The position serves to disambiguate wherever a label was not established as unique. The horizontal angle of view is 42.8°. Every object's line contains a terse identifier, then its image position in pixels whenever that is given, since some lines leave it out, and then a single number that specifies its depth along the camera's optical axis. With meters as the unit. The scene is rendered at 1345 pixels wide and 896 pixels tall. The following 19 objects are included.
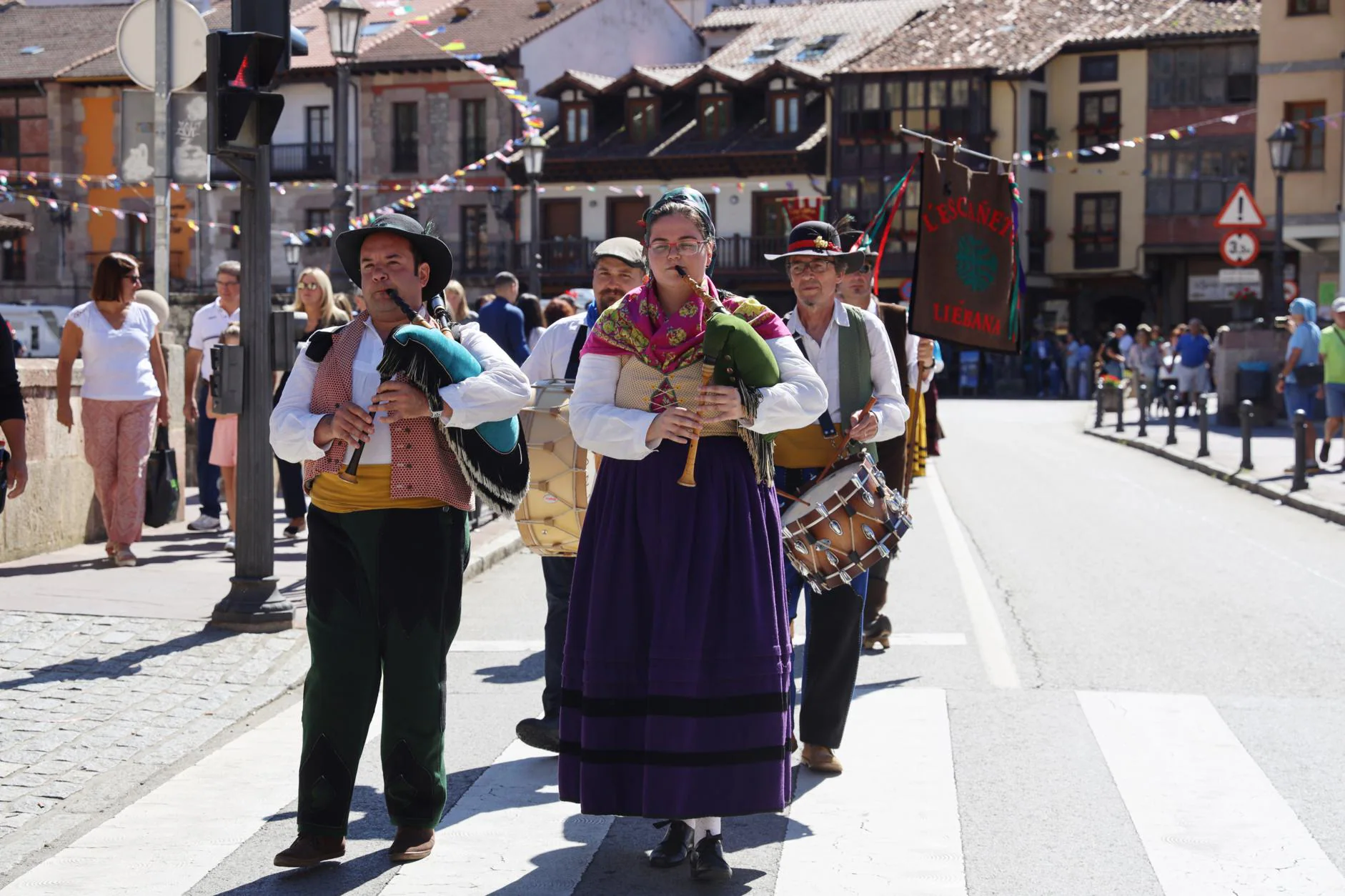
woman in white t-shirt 10.31
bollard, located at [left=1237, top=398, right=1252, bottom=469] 18.86
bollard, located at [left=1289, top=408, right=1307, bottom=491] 16.67
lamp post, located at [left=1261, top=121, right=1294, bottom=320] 26.41
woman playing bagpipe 4.70
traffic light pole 8.38
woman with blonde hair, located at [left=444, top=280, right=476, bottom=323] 11.44
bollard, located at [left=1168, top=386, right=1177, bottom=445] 24.64
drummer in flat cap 6.30
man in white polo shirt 12.13
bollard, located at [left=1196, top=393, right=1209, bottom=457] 21.80
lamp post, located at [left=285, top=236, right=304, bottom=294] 46.95
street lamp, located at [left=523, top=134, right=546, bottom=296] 23.88
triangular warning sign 23.88
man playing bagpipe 4.88
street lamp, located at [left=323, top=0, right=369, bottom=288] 15.51
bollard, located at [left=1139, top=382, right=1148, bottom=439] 27.20
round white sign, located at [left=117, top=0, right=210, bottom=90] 9.77
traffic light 8.06
